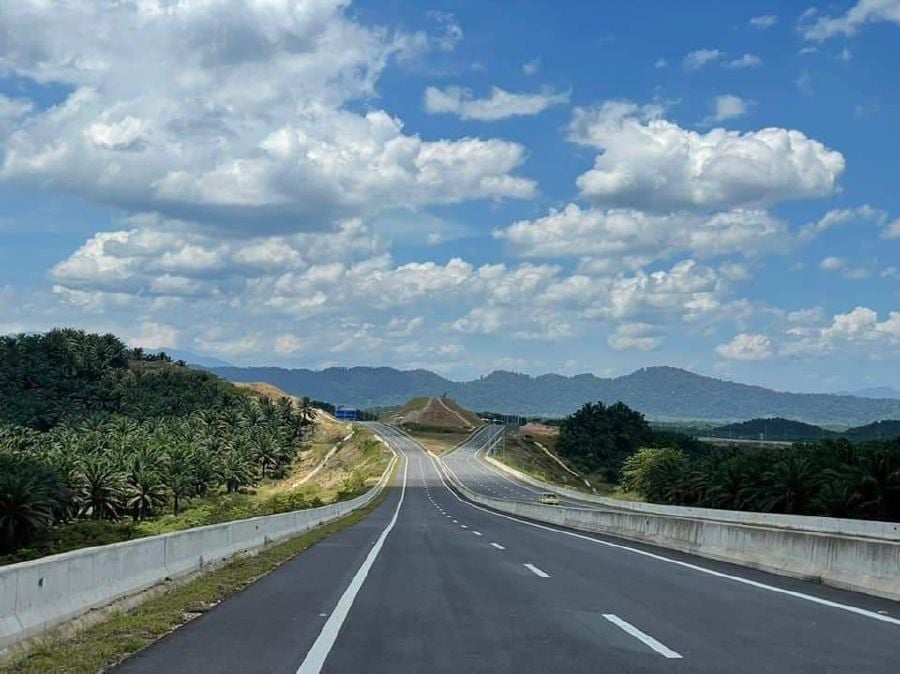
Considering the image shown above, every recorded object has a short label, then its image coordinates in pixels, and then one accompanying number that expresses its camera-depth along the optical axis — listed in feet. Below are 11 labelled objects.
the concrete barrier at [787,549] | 48.83
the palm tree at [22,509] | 208.03
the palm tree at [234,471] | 407.05
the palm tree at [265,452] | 475.72
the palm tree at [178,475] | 327.88
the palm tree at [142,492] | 300.61
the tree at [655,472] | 317.83
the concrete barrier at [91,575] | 30.40
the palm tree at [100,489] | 285.64
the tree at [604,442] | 627.05
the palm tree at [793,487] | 202.90
